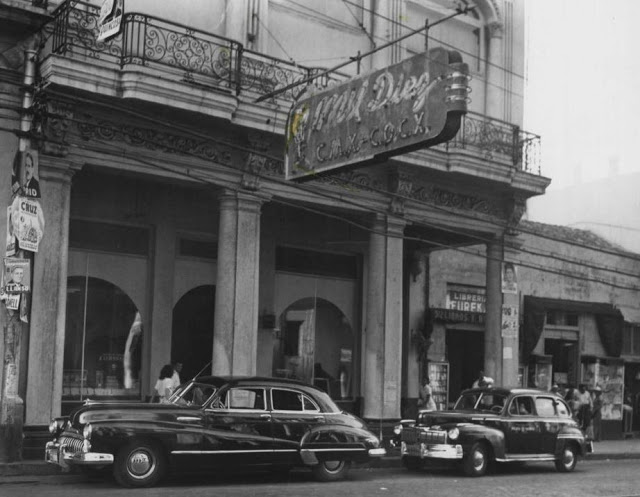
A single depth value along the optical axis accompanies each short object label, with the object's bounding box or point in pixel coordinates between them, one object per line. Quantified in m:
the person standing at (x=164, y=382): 18.55
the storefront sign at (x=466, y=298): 26.78
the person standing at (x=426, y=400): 23.80
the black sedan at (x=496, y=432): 17.67
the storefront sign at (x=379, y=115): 14.12
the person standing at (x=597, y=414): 28.17
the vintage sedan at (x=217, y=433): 13.92
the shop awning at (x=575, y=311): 27.75
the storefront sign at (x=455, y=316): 25.72
